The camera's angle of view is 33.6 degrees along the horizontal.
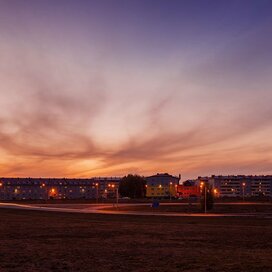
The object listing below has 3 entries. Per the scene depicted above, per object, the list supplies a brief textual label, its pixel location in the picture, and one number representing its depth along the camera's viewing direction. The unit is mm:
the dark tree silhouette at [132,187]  173500
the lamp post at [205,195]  55294
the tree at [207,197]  59594
